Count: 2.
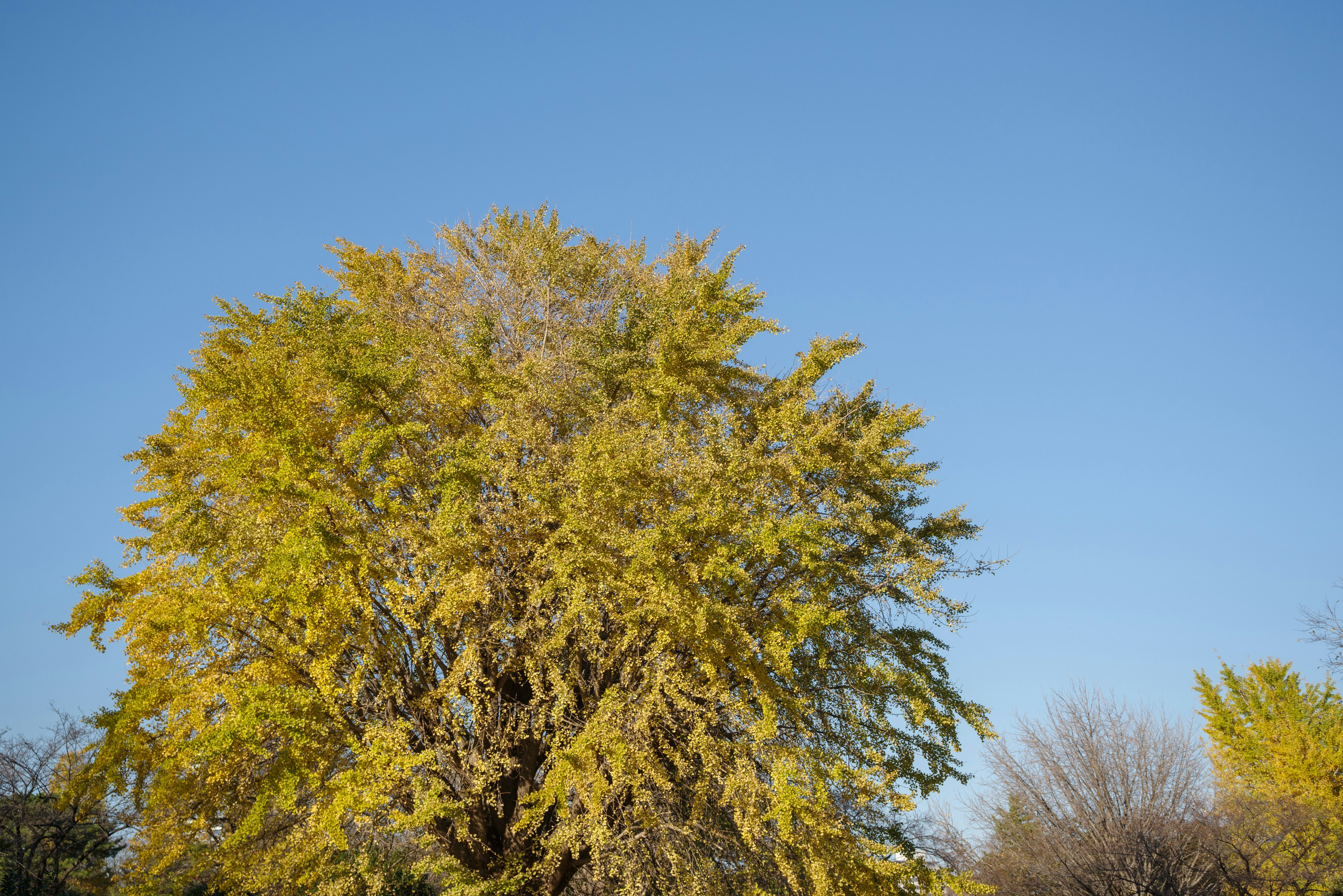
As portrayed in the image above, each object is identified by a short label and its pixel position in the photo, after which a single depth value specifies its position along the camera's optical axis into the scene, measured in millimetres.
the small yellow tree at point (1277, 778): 18094
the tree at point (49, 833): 16031
